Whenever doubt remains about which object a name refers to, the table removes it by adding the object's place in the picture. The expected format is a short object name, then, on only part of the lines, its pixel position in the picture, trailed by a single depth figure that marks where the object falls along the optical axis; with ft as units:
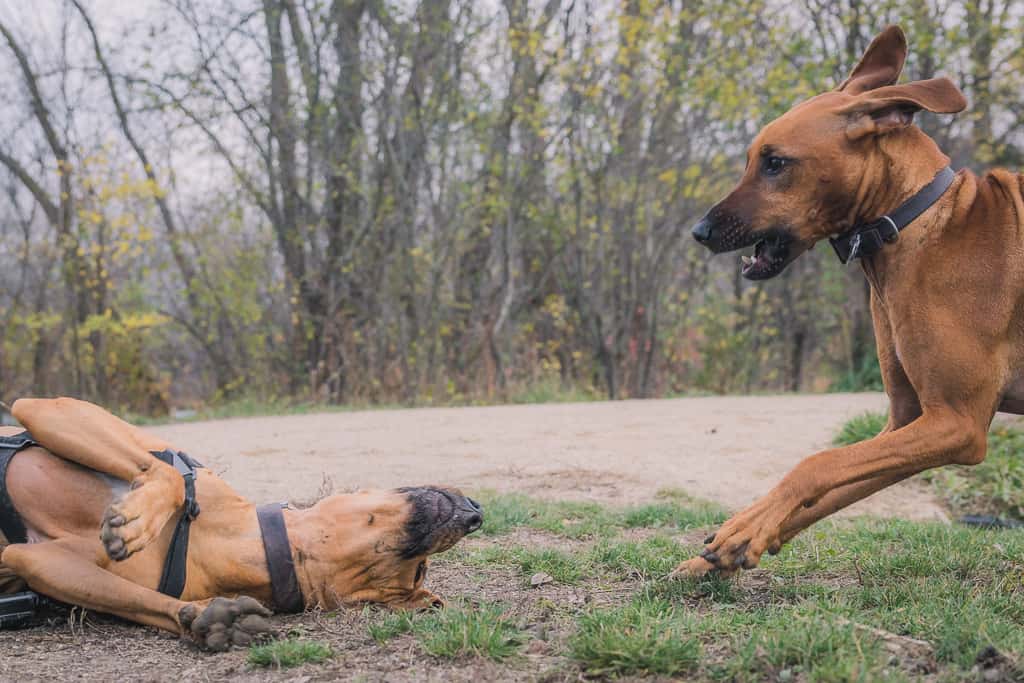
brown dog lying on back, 9.76
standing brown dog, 10.38
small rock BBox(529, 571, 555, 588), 12.16
